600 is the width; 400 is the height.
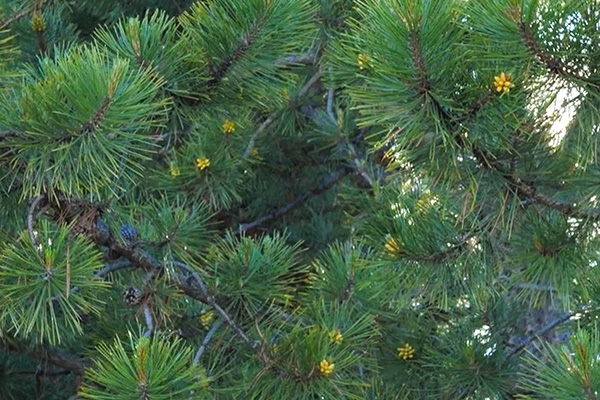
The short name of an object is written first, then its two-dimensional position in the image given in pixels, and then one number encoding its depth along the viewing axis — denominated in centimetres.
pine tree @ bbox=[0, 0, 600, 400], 348
